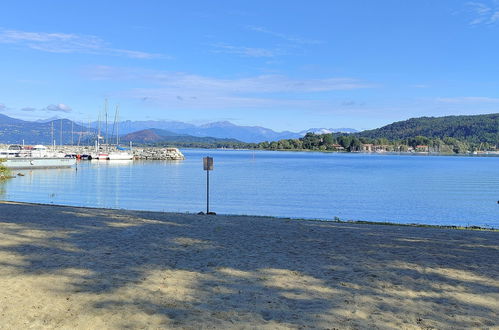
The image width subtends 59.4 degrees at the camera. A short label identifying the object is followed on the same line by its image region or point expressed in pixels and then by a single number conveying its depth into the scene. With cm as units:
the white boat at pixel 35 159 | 6534
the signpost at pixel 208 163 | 1848
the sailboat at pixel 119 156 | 10106
